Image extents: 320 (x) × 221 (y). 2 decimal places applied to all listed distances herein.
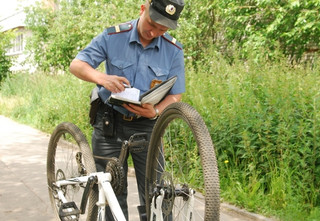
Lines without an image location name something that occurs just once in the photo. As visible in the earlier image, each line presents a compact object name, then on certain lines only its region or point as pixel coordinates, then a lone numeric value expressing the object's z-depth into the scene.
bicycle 2.32
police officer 3.21
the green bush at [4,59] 22.06
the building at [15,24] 34.83
